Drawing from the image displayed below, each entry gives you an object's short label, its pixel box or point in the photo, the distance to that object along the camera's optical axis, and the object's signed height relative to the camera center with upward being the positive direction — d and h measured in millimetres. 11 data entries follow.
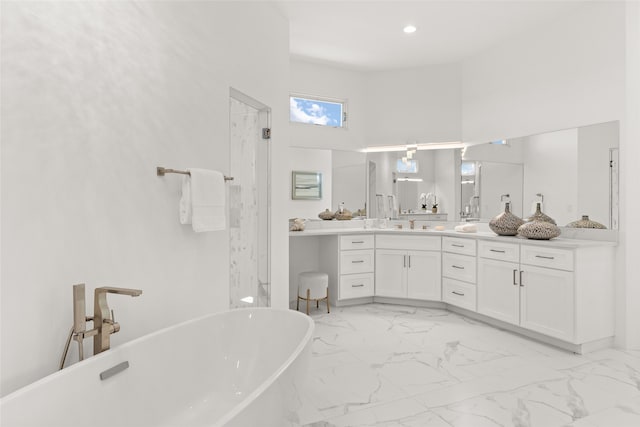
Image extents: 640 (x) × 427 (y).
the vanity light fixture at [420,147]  4859 +766
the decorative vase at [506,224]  3816 -161
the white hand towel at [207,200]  2291 +46
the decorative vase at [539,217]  3748 -93
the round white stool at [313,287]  4242 -850
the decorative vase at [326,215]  4750 -89
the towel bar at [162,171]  2156 +203
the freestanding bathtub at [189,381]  1299 -707
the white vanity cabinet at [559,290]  3086 -682
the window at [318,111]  4703 +1181
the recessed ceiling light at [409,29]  3936 +1783
